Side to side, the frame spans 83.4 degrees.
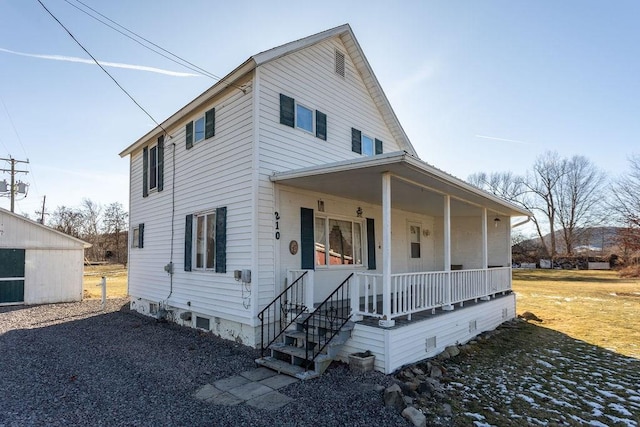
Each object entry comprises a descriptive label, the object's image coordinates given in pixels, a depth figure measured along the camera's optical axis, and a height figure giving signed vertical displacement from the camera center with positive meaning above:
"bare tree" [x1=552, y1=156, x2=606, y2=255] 42.16 +5.05
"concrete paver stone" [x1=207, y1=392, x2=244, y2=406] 4.75 -2.17
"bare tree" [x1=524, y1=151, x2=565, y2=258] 44.12 +6.50
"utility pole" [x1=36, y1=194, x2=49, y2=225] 34.34 +2.82
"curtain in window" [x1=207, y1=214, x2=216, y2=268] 8.45 +0.01
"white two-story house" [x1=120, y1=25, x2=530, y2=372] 6.64 +0.73
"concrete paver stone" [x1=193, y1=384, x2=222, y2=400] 4.96 -2.18
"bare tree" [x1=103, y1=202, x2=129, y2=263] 40.50 +1.37
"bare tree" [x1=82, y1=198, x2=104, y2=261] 41.59 +1.81
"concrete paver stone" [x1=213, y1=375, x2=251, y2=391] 5.32 -2.19
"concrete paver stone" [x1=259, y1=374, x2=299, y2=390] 5.28 -2.14
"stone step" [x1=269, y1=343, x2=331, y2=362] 5.57 -1.88
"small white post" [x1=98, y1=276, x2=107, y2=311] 12.73 -1.92
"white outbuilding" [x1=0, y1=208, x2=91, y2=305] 13.84 -0.93
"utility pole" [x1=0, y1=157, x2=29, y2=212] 24.25 +4.44
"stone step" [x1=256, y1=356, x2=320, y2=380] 5.39 -2.05
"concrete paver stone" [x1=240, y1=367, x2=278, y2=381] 5.65 -2.17
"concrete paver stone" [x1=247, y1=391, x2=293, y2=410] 4.60 -2.14
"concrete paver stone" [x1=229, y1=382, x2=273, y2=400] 4.97 -2.16
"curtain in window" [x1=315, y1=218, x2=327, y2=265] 8.30 -0.05
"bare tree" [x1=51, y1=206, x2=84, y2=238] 41.09 +2.32
